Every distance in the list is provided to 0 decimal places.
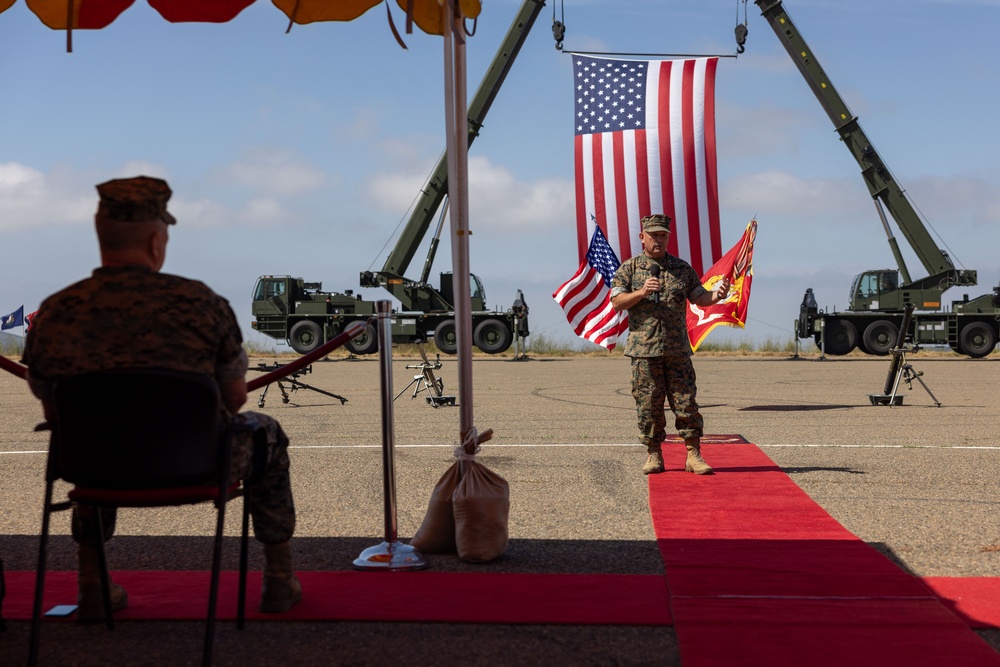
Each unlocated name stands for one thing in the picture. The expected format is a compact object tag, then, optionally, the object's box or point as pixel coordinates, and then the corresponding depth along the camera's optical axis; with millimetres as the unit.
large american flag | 15828
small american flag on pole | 14422
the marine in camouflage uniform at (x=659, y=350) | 7844
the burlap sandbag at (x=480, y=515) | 5105
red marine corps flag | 9438
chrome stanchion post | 5020
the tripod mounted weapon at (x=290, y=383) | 13534
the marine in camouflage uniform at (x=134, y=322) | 3451
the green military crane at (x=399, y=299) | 35969
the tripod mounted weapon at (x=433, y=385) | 14531
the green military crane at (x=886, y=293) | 33781
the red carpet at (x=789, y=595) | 3684
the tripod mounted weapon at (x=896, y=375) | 14391
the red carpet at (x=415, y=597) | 4148
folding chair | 3309
